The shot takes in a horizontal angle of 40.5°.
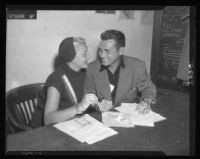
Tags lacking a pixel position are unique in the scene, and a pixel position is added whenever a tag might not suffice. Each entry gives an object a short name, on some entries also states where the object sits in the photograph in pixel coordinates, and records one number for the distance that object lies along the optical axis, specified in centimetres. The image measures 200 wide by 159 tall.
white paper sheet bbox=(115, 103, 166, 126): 164
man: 175
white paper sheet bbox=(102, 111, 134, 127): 161
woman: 161
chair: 166
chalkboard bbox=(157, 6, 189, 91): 173
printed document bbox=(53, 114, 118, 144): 148
